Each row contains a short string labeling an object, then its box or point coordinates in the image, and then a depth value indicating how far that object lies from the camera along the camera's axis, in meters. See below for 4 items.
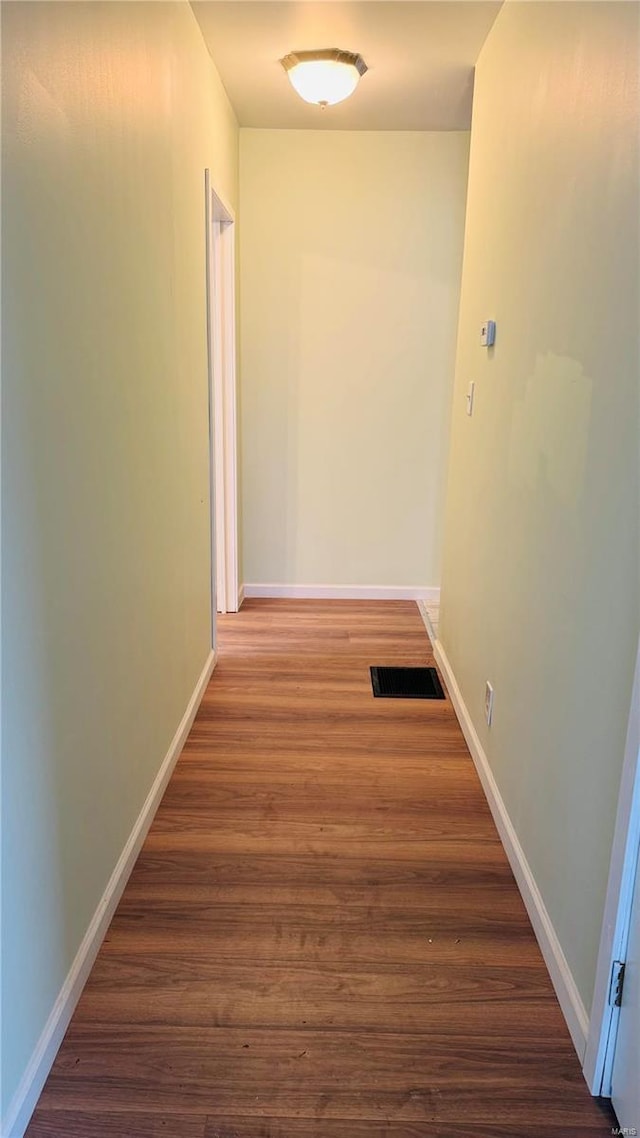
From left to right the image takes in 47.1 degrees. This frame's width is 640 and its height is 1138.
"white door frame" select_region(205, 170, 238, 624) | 3.65
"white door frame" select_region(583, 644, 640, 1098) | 1.26
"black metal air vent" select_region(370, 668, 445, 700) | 3.15
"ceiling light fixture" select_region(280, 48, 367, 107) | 2.85
